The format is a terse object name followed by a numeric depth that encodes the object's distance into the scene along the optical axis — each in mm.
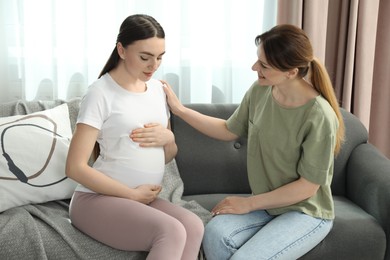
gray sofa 2751
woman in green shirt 2762
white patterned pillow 2994
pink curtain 3681
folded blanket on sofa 2718
